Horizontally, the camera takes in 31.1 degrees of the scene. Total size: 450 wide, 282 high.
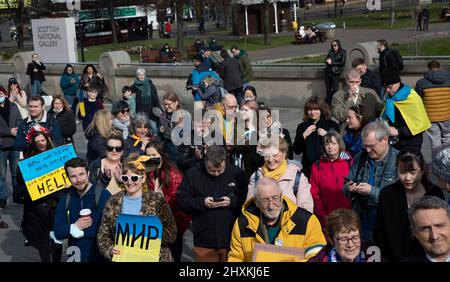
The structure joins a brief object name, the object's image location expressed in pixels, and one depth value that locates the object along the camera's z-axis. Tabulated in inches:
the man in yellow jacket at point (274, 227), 222.0
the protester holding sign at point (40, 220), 335.6
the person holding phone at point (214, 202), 278.2
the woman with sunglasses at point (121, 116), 409.4
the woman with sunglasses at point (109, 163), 316.5
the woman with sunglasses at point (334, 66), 730.2
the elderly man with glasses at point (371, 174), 256.8
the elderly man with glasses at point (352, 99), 369.4
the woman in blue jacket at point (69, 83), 876.0
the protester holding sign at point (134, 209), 249.4
